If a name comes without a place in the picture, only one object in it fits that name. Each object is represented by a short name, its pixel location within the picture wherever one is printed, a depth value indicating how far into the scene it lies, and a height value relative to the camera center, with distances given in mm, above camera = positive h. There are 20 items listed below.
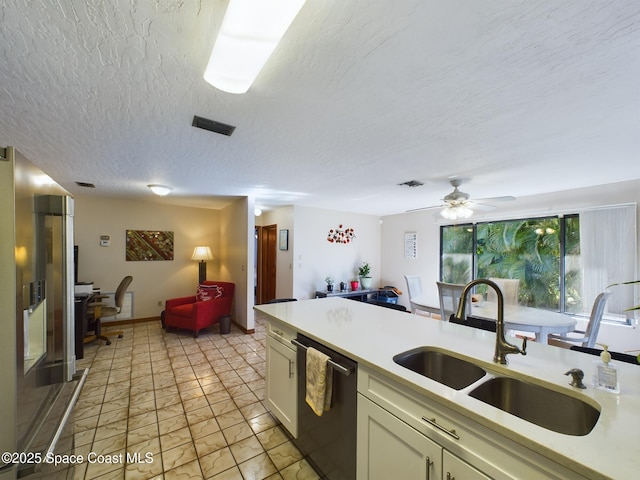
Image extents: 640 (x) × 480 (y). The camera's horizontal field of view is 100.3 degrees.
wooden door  6086 -551
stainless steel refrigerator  809 -304
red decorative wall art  5922 +87
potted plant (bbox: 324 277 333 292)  5566 -937
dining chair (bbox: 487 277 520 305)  3802 -746
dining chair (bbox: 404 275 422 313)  4426 -822
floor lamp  5312 -362
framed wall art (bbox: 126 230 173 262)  5074 -109
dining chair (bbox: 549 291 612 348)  2725 -877
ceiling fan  3359 +442
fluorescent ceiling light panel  895 +771
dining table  2732 -907
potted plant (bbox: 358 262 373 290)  6051 -868
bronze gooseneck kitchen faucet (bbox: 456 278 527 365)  1205 -491
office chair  3914 -1066
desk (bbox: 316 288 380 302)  5410 -1166
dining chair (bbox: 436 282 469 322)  3332 -763
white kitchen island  723 -595
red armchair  4211 -1179
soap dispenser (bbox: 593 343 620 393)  1004 -530
